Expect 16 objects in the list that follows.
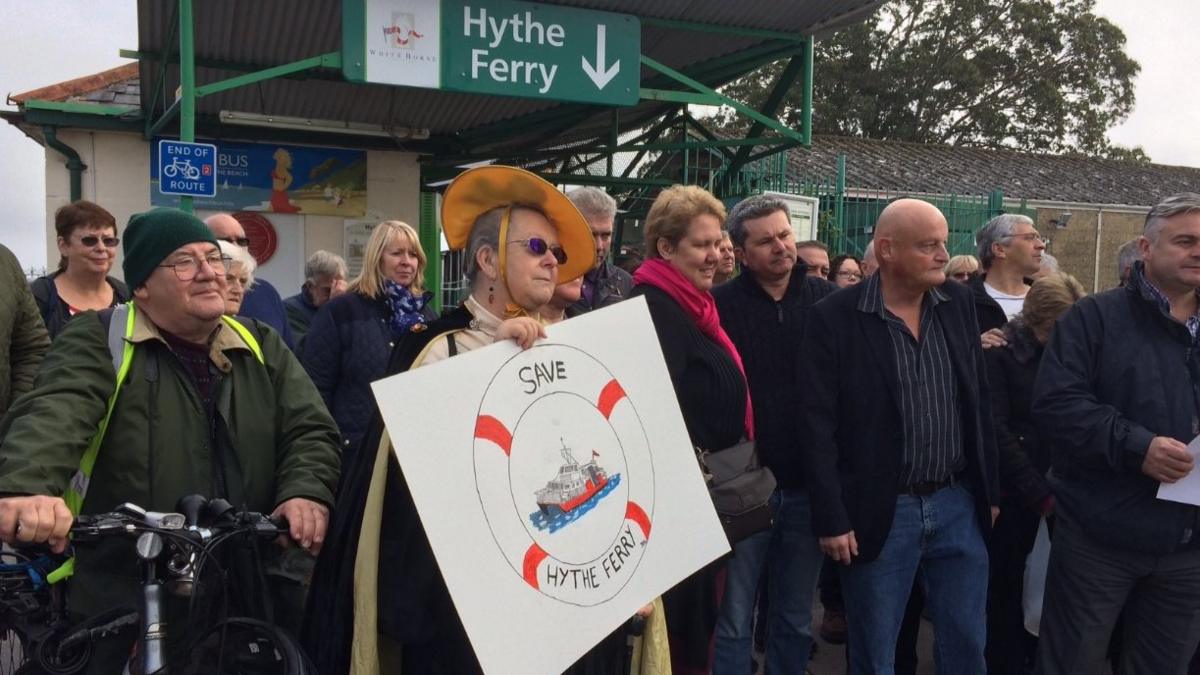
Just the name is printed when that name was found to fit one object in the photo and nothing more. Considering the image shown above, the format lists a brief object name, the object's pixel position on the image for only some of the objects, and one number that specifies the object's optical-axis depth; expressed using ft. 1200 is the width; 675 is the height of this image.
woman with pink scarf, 9.27
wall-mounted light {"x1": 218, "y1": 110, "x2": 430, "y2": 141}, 35.09
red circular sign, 38.65
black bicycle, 6.14
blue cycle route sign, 23.90
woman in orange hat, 6.73
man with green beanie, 7.13
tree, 97.45
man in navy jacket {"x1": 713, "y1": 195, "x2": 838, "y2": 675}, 11.08
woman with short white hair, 12.16
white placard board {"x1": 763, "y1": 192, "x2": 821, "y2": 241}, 25.23
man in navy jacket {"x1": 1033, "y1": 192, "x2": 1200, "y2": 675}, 10.19
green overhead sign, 24.85
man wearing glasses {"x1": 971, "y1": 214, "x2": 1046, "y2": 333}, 15.85
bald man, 10.37
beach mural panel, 37.91
